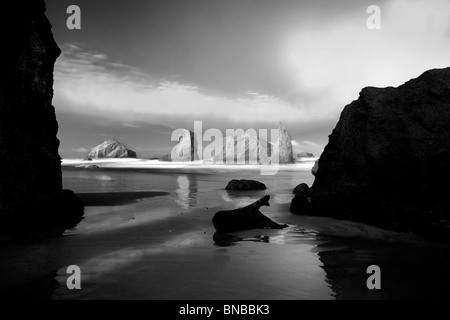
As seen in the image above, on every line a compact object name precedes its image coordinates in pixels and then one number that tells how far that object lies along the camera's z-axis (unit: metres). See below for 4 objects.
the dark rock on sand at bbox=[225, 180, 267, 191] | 16.61
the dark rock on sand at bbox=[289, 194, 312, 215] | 8.67
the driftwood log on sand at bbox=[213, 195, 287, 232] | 6.94
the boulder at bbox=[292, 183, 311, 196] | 14.14
